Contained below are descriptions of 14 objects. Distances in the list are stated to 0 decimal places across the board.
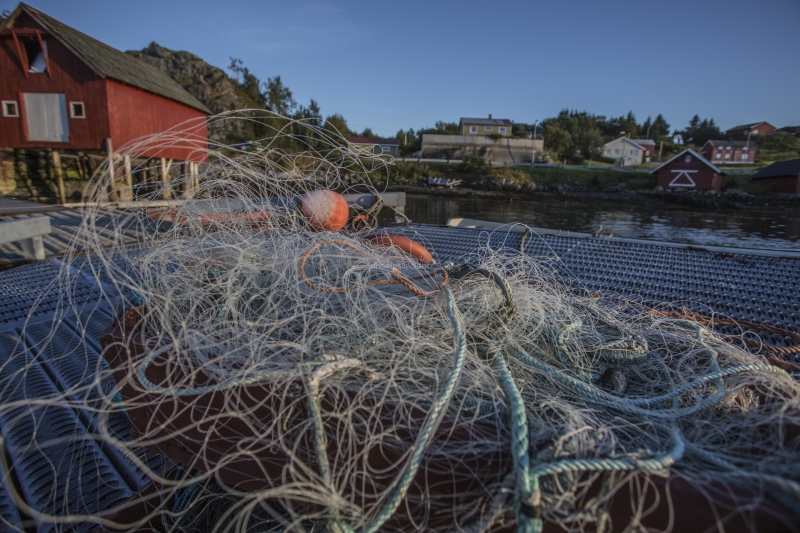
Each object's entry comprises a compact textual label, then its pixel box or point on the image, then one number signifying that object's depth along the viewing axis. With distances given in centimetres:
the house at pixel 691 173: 3528
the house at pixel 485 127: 5888
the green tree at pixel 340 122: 4395
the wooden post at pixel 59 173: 1595
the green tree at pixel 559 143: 5909
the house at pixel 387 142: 5118
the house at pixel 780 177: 3212
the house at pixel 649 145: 6550
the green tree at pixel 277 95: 4817
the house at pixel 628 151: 5934
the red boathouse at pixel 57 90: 1505
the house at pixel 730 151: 5553
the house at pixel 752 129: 7741
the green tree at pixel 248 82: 4653
